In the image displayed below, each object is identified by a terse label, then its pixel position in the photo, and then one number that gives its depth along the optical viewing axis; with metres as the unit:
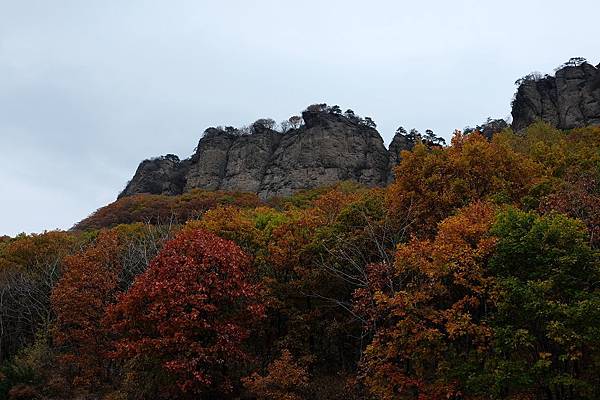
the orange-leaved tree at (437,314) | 13.49
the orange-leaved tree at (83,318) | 20.97
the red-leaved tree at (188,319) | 16.77
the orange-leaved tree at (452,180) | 19.28
